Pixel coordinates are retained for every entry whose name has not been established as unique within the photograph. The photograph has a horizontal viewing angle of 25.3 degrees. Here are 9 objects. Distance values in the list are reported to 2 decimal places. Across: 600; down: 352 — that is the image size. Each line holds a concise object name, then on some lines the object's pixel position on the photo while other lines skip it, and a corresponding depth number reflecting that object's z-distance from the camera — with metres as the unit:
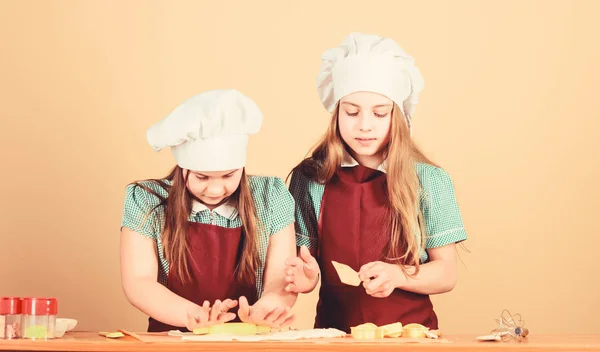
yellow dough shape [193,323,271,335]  2.76
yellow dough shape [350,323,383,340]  2.71
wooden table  2.50
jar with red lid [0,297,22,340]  2.67
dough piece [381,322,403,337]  2.73
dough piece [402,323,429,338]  2.75
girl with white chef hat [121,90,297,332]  2.99
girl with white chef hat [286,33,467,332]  3.17
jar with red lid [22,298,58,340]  2.68
